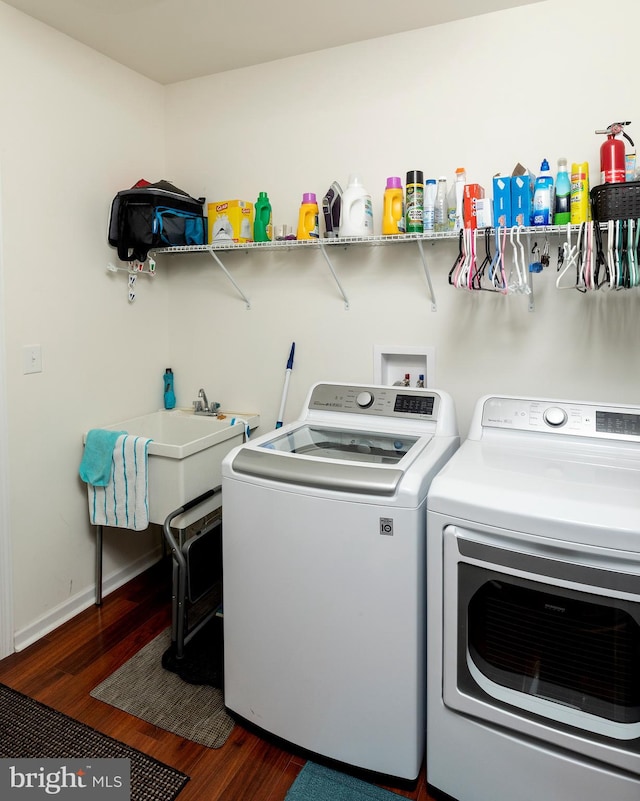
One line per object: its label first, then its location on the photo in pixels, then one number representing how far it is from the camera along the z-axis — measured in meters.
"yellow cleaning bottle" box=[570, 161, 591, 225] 1.77
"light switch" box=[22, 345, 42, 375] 2.13
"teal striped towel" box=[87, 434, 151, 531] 2.22
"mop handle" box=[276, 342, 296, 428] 2.51
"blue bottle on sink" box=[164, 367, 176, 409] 2.81
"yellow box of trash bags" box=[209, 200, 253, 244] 2.42
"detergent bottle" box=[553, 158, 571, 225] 1.82
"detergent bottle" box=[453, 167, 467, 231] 1.94
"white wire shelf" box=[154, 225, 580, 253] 1.82
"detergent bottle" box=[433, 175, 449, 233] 2.04
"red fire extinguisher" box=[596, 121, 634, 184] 1.71
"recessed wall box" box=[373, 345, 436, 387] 2.27
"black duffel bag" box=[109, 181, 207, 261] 2.35
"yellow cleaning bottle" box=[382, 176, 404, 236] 2.08
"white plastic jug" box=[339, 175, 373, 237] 2.14
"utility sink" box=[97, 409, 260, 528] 2.17
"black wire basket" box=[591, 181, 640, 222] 1.65
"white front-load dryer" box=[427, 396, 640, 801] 1.24
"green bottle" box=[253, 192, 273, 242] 2.36
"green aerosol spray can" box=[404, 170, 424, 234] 2.00
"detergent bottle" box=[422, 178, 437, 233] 1.98
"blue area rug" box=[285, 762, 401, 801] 1.52
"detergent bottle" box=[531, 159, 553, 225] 1.81
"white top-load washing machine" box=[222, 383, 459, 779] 1.46
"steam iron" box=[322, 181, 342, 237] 2.19
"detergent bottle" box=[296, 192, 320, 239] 2.22
